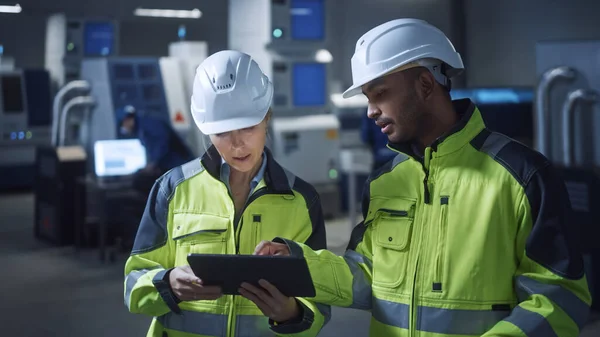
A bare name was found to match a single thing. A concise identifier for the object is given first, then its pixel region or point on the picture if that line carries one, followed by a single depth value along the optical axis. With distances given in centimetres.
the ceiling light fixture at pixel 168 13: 1528
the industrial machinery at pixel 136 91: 909
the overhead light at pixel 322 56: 853
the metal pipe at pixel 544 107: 550
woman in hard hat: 192
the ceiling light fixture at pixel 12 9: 1387
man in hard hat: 165
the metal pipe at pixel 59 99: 888
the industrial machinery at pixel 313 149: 834
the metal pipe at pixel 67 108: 849
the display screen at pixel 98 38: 1135
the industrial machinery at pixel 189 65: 947
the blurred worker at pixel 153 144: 727
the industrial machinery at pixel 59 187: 776
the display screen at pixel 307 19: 822
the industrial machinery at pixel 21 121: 1139
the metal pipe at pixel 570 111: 535
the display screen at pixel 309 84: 840
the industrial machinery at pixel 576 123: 521
